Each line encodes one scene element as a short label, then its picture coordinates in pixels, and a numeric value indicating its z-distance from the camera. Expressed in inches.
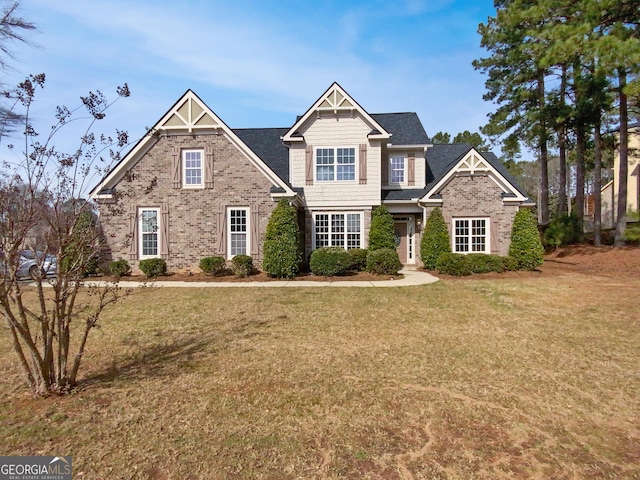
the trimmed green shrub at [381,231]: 608.1
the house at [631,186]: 1151.4
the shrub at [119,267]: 580.7
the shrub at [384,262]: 557.0
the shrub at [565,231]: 853.2
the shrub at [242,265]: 564.4
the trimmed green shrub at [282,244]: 550.0
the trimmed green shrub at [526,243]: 597.6
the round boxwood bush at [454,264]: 565.9
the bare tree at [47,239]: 152.0
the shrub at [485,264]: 575.2
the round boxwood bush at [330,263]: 560.4
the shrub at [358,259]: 592.1
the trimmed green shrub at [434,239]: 621.0
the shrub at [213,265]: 567.3
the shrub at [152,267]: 568.1
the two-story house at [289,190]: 607.8
